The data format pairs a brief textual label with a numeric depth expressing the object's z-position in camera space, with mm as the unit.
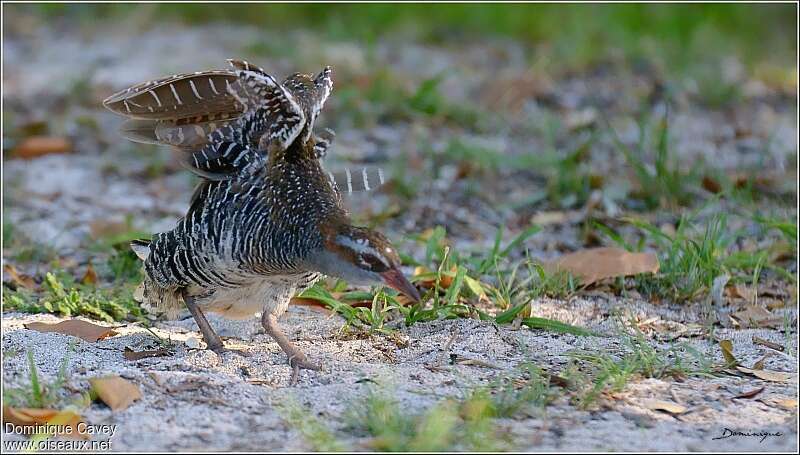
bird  8266
